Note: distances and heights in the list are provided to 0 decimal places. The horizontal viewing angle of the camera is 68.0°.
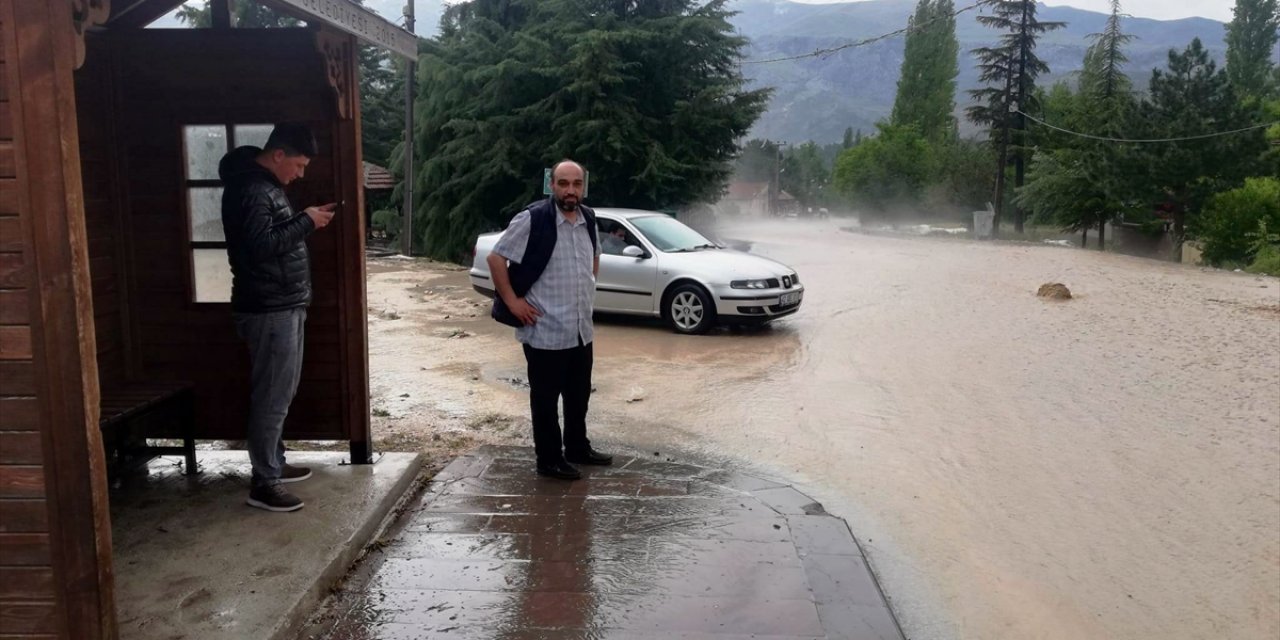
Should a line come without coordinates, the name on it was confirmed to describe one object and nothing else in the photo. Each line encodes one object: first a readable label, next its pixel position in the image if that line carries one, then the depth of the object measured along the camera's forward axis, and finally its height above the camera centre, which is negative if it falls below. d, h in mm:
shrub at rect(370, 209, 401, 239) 33469 -660
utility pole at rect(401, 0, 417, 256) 26609 +1877
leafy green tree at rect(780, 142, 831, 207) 120812 +3804
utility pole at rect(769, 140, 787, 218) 93050 +1656
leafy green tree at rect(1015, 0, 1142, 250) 31703 +1536
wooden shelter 4781 +24
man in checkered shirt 5062 -536
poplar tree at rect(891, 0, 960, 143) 75188 +10021
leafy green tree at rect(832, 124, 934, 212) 62312 +2281
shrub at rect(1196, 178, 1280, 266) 27016 -298
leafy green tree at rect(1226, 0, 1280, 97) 55406 +9804
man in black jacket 4184 -312
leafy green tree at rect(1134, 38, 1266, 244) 28938 +2055
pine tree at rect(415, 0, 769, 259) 23203 +2538
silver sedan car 11492 -924
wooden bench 4543 -1091
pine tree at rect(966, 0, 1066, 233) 45812 +6189
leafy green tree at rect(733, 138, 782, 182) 105569 +4951
